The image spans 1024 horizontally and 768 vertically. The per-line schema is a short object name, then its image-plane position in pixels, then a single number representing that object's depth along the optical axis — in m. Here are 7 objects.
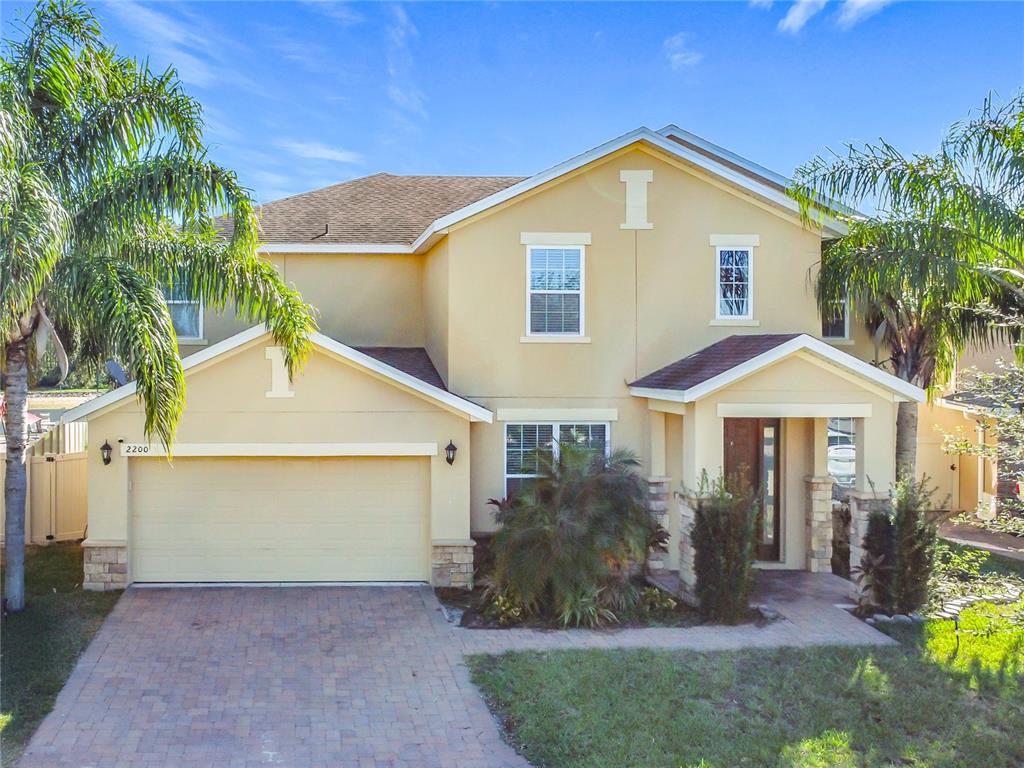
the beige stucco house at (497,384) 12.38
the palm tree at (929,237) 10.59
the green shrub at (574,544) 10.89
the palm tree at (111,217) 9.53
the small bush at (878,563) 11.34
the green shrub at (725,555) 10.98
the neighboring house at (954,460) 17.75
